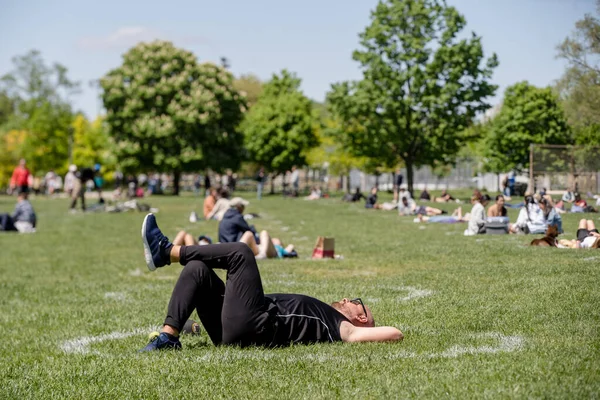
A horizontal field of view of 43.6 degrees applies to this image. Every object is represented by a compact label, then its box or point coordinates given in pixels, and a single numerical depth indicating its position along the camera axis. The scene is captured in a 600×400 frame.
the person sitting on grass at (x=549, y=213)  17.58
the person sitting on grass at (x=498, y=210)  21.00
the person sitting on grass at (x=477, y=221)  20.73
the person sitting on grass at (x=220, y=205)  24.61
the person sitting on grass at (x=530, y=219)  18.23
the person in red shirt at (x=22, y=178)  37.00
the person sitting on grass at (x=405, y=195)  33.31
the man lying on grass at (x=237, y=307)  7.13
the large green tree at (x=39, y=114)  91.19
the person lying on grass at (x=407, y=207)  33.24
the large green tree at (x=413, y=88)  49.38
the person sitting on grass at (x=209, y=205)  29.22
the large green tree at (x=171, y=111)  68.38
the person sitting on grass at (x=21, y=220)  27.83
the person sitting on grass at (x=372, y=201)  40.62
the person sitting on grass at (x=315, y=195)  59.34
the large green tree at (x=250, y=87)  111.69
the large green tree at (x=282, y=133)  75.88
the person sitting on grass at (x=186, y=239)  16.09
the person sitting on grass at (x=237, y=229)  15.34
